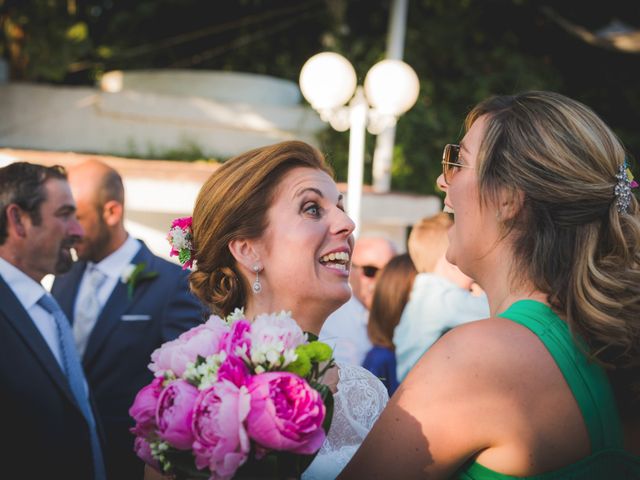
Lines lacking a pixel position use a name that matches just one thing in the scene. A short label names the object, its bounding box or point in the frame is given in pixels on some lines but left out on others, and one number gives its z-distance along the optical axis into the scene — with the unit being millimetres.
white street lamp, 6750
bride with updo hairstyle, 2799
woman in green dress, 1750
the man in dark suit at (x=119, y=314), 4602
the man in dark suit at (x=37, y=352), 3314
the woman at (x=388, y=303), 5082
